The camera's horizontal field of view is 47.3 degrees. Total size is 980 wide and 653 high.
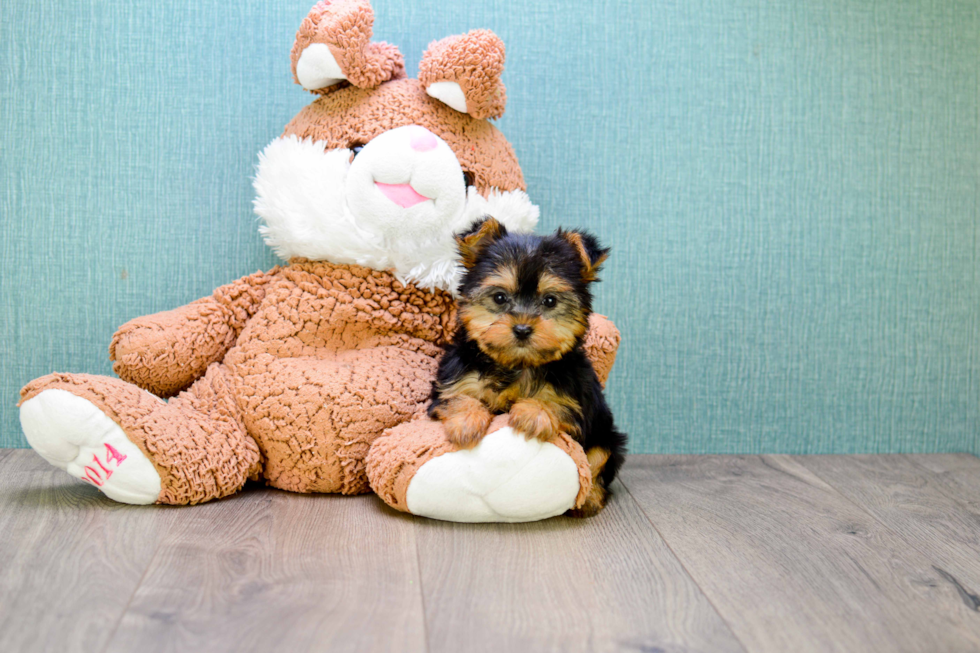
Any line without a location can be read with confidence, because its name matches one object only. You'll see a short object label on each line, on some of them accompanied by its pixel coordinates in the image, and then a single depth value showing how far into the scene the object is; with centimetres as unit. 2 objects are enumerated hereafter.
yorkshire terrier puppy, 75
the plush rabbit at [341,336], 77
